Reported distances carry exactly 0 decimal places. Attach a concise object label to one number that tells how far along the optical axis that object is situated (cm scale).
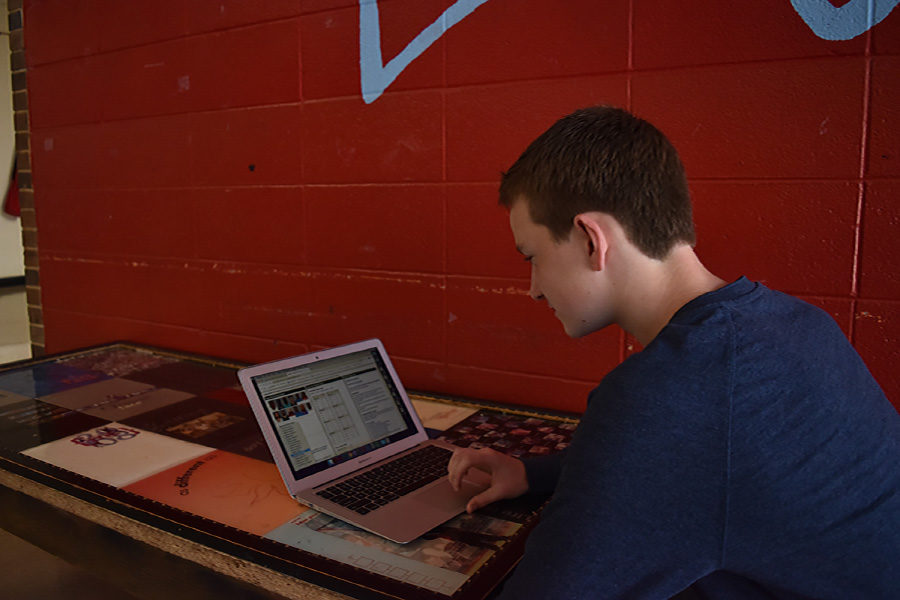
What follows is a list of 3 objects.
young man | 70
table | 106
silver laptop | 121
